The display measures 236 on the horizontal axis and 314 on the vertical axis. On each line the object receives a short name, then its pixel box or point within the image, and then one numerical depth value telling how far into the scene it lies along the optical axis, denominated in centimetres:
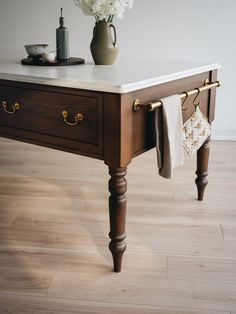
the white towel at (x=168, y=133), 163
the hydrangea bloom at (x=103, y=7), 182
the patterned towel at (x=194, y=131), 190
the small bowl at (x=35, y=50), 211
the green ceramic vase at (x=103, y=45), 196
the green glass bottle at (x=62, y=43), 205
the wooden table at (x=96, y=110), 150
